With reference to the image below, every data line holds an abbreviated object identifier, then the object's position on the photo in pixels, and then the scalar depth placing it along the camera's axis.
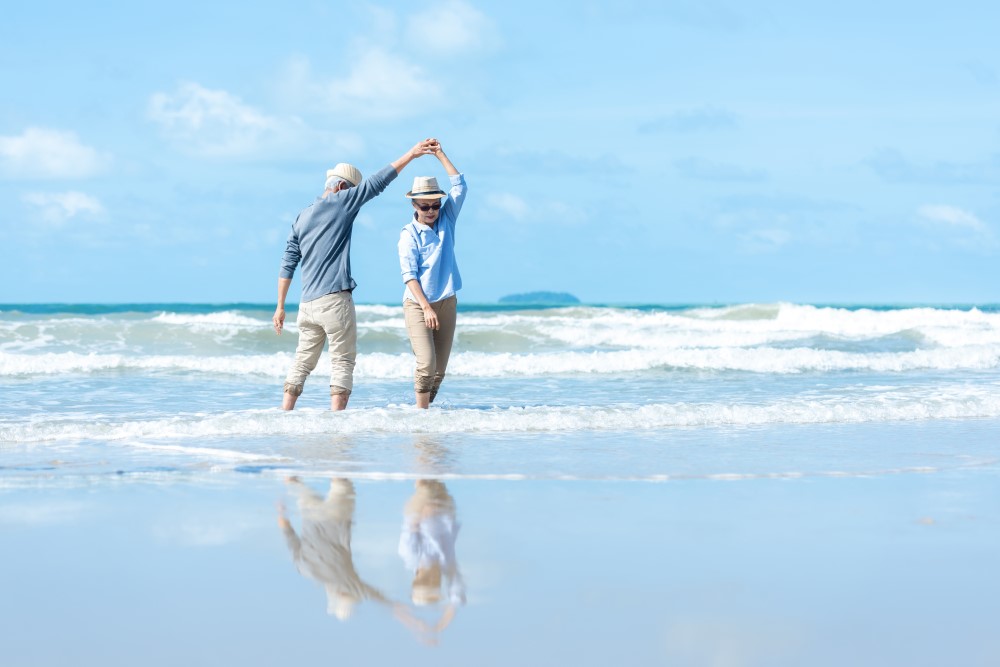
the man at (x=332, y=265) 14.52
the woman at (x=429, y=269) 14.66
